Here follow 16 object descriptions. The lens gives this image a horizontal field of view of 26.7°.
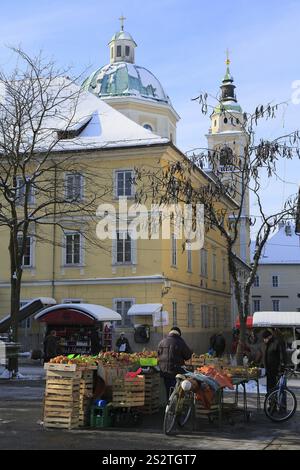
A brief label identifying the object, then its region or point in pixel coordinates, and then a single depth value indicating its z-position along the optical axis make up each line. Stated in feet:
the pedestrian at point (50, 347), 75.41
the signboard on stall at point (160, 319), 101.96
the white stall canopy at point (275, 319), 98.05
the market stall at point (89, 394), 36.45
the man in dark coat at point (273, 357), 42.86
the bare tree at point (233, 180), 63.72
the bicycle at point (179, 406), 34.35
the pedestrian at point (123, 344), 94.44
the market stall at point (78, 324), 93.61
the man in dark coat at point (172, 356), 39.75
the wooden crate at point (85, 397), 36.91
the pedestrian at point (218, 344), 101.09
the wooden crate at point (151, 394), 41.37
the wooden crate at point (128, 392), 37.32
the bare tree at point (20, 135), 72.84
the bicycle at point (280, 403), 40.24
